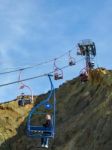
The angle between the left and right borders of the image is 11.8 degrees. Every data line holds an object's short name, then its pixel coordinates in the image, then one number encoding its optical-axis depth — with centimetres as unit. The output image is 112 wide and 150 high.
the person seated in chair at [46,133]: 2821
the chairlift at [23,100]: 3303
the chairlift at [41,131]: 2795
